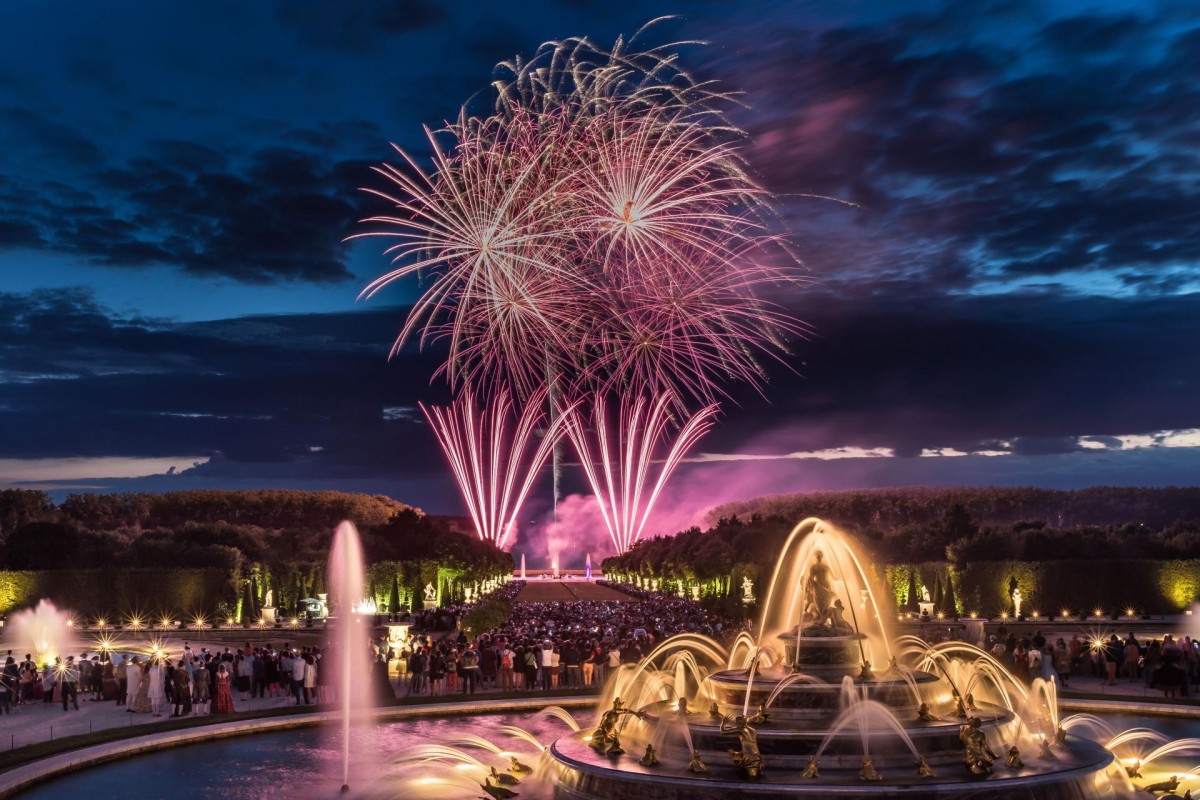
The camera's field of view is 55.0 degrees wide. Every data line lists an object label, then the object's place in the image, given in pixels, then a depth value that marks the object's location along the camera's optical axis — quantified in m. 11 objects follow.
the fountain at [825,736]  15.92
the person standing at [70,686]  29.52
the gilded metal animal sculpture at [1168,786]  17.03
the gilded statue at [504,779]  18.11
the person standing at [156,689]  27.66
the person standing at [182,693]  27.17
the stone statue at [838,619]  20.83
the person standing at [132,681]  29.26
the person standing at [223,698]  26.50
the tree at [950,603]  62.72
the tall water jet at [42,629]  47.55
